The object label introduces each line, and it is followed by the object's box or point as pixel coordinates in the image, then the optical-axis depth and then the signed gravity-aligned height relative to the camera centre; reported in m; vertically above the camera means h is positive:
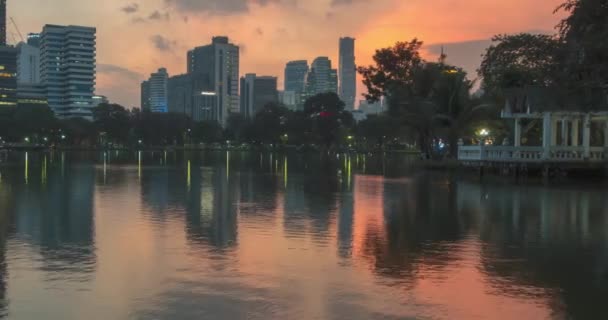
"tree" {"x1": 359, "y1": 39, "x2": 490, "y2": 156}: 53.50 +4.87
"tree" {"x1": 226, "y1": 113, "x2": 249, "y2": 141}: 180.00 +6.12
